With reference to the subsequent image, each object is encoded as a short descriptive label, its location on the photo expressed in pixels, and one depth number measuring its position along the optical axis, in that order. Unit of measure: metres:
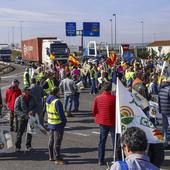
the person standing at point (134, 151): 4.37
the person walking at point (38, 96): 14.73
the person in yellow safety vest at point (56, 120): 10.75
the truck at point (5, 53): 87.43
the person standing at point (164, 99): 11.92
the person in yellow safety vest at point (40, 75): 21.23
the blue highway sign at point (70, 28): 56.72
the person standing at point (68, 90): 19.02
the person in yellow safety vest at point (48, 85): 18.12
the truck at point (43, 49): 51.03
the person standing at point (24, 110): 12.17
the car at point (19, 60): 85.80
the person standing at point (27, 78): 22.26
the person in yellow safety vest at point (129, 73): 22.00
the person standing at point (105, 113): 10.50
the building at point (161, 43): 108.75
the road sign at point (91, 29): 57.72
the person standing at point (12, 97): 15.20
